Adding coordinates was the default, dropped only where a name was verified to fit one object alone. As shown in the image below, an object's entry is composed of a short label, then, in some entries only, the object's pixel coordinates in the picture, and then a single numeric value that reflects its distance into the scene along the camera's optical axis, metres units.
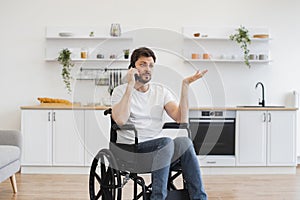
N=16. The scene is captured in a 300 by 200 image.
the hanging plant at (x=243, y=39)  5.20
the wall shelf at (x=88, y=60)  5.22
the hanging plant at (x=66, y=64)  5.15
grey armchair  3.55
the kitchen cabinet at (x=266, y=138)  4.88
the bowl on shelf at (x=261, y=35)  5.21
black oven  4.88
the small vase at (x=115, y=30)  5.19
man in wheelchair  2.76
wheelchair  2.75
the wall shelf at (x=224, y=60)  5.21
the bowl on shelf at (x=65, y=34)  5.15
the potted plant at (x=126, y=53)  5.23
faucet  5.13
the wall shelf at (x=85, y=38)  5.20
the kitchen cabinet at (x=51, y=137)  4.82
